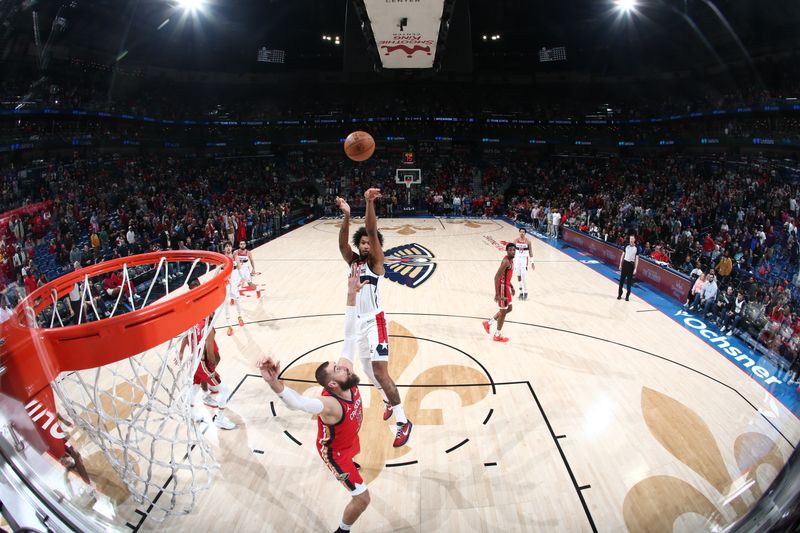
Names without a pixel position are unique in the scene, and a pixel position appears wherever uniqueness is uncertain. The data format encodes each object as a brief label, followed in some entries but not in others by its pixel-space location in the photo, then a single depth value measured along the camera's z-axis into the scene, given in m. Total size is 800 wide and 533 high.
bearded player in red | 2.76
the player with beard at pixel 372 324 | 4.25
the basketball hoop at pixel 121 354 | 1.93
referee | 8.60
